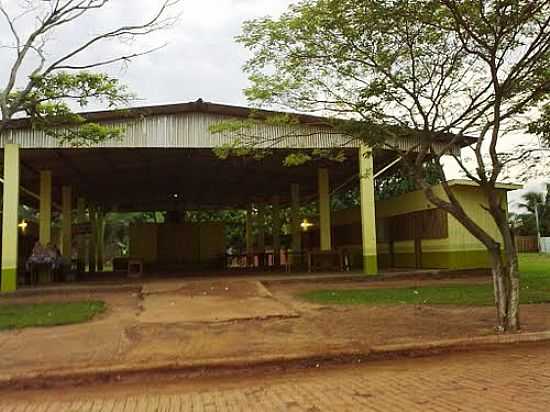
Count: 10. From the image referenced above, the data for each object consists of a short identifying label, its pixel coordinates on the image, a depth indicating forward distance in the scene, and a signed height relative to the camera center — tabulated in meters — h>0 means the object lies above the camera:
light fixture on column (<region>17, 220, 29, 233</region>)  23.11 +1.25
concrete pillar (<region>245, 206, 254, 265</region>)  31.96 +0.93
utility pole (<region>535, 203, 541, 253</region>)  43.50 +1.38
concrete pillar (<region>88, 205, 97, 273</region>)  27.90 +0.47
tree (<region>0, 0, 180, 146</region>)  9.48 +2.92
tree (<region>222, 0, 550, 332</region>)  8.34 +3.13
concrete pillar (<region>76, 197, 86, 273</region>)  26.92 +1.79
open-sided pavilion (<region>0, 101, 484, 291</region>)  15.47 +2.98
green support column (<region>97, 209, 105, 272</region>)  29.94 +0.87
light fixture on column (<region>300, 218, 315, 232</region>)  27.62 +1.14
